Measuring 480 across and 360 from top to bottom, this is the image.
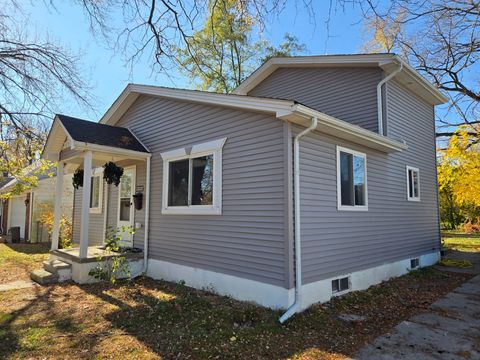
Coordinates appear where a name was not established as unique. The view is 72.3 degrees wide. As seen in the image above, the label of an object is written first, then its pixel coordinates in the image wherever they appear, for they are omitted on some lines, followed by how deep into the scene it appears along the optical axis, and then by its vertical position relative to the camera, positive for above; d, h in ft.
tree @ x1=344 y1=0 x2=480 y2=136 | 14.98 +17.01
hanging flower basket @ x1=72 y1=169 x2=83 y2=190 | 29.91 +2.48
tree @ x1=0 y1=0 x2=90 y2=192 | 26.25 +10.26
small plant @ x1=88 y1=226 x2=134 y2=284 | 24.26 -4.59
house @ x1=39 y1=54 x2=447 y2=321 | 18.06 +1.97
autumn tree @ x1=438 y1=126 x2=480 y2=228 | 47.11 +6.50
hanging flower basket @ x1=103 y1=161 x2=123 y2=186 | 27.61 +2.73
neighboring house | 49.26 -0.11
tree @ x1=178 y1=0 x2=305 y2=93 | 65.77 +30.33
